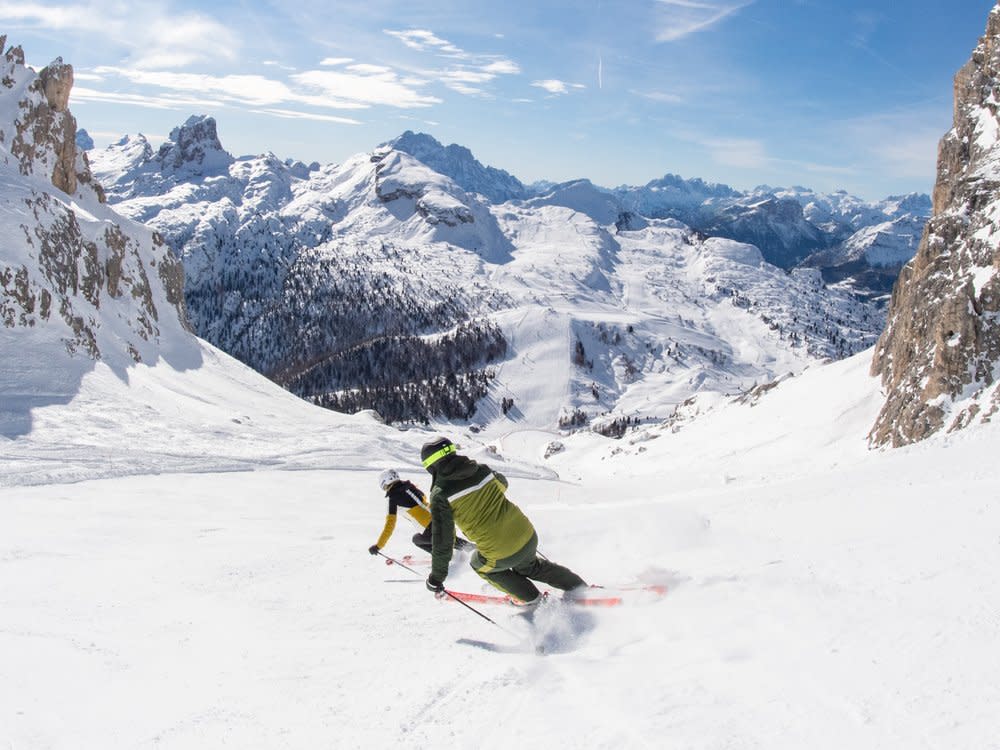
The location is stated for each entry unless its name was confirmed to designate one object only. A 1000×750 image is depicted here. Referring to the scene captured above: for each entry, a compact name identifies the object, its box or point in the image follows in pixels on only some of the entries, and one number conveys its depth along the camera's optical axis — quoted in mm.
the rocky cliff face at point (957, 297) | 32625
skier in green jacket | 8289
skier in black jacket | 11758
